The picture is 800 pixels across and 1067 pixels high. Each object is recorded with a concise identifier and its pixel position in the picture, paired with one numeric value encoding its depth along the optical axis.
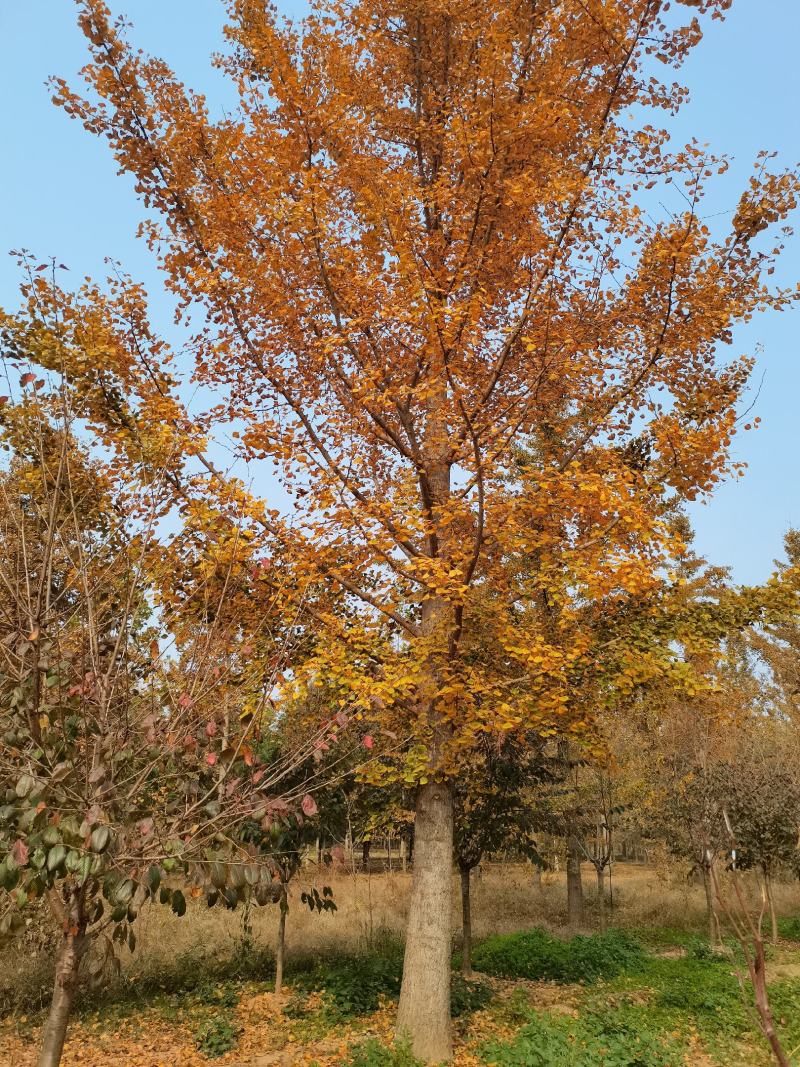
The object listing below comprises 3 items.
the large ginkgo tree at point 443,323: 6.83
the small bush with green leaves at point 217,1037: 7.54
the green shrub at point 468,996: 8.54
